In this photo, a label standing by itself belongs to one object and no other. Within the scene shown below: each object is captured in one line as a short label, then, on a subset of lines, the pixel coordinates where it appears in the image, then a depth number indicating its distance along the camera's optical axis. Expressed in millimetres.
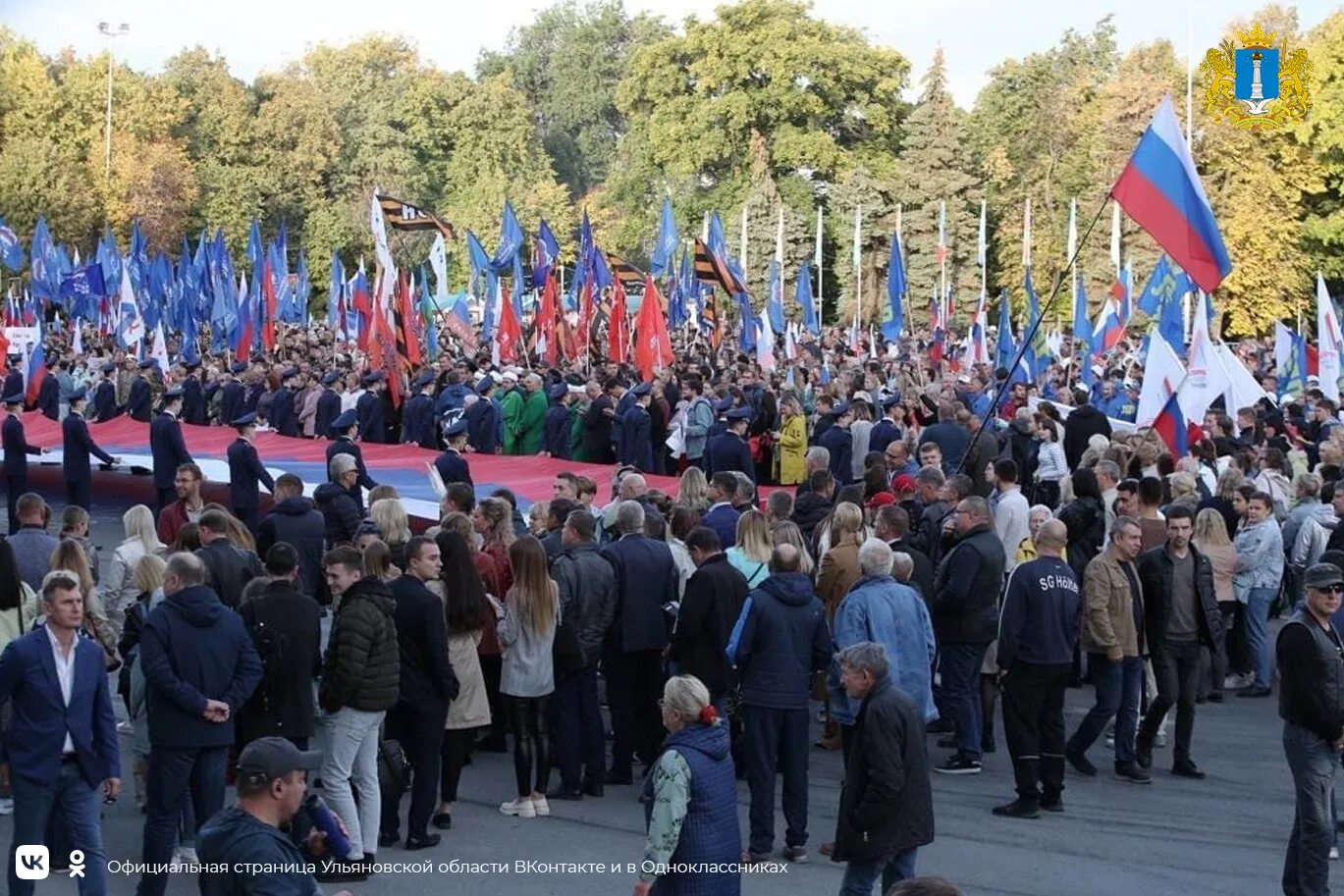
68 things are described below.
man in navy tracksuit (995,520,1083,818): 10242
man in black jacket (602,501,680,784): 10633
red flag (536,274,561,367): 32125
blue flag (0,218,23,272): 40750
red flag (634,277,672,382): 26859
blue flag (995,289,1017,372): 29219
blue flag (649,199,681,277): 34250
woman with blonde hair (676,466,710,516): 12641
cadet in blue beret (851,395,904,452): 18234
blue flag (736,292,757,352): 35925
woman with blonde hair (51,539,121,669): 9438
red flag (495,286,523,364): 32438
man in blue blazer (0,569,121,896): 7633
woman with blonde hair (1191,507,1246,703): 12945
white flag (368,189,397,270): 24453
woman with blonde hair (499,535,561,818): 9875
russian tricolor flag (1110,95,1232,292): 13836
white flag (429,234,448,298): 38844
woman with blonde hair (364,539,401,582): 9000
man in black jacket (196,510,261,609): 10141
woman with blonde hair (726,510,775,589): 10633
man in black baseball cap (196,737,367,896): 5336
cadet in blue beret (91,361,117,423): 29277
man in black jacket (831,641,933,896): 7402
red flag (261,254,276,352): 36438
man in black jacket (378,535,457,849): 9141
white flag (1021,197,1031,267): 47138
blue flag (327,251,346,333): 46906
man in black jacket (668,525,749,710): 9984
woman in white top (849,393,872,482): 18562
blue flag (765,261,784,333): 40162
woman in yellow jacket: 19375
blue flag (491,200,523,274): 35094
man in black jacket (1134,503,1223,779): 11125
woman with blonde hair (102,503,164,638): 10516
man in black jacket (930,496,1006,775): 10859
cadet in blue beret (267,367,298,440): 26906
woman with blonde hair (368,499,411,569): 10820
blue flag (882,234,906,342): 33812
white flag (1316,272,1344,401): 22500
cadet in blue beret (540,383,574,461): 23062
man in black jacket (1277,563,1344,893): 8359
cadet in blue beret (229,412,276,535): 16281
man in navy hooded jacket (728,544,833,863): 9344
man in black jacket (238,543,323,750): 8812
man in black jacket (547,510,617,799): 10375
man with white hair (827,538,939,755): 9766
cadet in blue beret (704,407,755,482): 17125
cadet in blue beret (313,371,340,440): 25953
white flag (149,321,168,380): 31897
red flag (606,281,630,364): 30406
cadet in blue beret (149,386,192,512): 17812
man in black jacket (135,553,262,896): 8188
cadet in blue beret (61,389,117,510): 19297
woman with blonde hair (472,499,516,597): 10641
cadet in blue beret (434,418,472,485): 15914
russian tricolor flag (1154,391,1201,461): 16031
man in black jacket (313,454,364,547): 13672
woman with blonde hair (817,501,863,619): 11078
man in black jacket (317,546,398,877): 8758
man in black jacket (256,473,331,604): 12570
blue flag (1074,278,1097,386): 30125
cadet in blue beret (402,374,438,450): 24719
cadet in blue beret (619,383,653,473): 21375
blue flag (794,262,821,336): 39625
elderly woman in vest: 6965
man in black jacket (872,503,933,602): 10758
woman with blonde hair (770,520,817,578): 10695
